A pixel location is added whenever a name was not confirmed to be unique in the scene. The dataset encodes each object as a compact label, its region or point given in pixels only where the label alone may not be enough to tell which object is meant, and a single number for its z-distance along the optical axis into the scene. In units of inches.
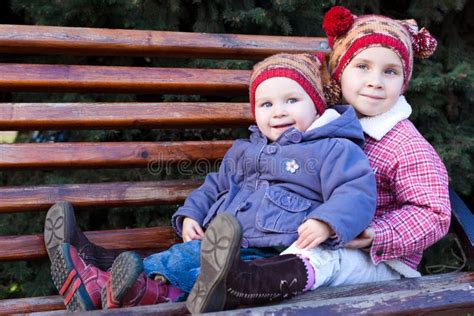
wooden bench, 84.8
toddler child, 64.4
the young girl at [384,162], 71.2
